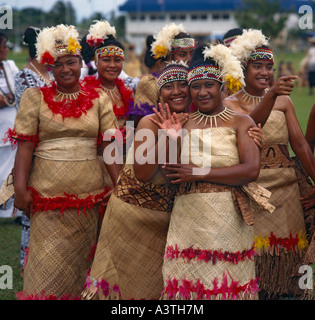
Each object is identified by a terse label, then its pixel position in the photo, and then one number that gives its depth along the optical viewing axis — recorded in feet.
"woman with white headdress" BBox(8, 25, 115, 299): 14.76
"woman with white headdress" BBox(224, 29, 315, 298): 15.62
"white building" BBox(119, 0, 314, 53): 216.54
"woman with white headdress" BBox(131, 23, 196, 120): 17.75
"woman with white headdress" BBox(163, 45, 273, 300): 11.88
